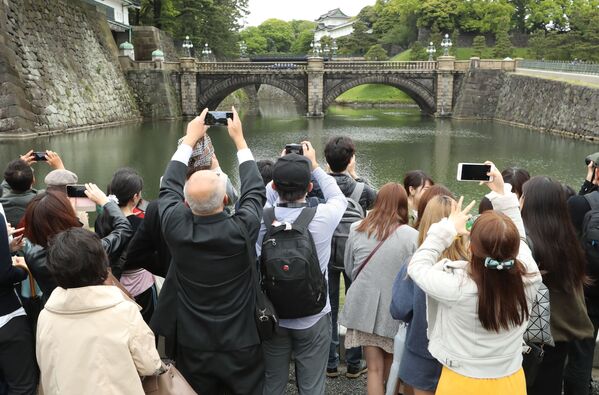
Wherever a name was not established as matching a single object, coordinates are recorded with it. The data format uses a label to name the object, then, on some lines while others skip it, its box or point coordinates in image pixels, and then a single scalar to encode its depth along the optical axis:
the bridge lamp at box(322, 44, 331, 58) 59.49
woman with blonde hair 2.55
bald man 2.40
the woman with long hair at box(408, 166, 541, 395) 2.17
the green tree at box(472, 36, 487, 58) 44.97
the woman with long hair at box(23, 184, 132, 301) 2.67
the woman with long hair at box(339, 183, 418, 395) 2.94
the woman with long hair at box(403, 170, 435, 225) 3.86
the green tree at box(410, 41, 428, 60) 47.12
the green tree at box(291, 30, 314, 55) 74.94
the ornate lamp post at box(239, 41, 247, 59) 64.19
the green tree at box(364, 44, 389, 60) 52.75
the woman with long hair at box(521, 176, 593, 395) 2.75
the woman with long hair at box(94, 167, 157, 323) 3.27
